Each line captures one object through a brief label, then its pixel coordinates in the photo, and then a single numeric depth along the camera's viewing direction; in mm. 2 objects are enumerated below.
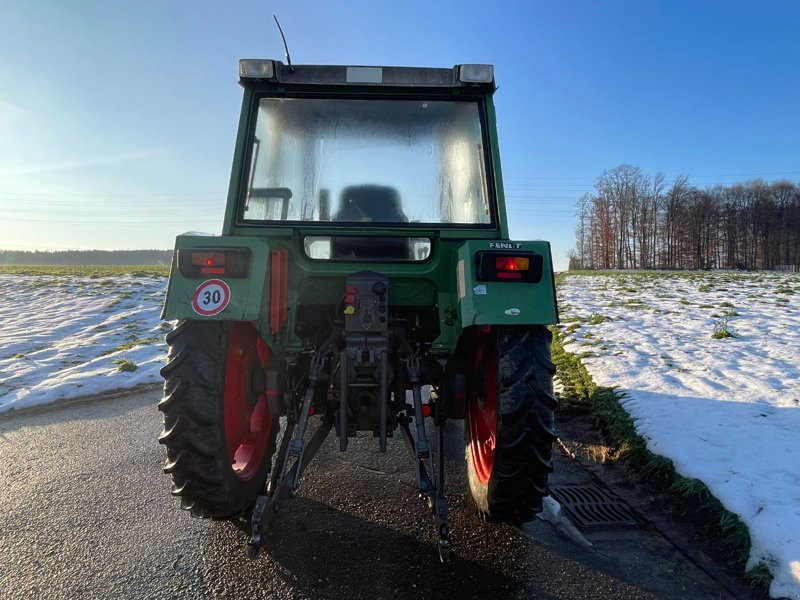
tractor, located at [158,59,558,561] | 2393
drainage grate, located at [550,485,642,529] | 2820
